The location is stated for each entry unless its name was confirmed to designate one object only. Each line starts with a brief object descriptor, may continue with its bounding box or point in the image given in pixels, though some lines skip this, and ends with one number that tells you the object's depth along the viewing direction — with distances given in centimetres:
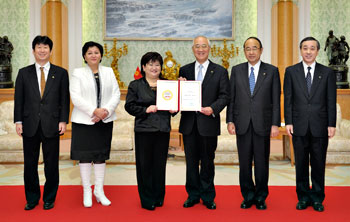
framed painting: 866
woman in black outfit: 339
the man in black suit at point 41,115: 341
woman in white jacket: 345
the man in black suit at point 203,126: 344
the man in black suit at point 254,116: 343
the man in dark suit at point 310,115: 338
